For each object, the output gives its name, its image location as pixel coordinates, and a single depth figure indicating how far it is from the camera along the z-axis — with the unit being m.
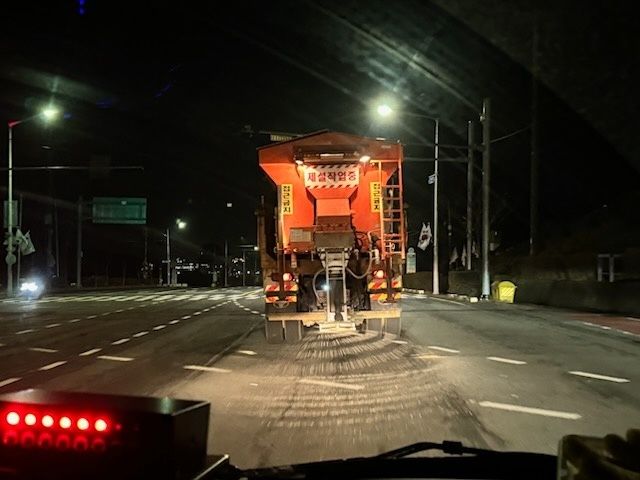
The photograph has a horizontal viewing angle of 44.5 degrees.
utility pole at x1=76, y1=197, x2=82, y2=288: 58.78
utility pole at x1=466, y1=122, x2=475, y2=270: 38.75
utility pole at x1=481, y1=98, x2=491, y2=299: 34.66
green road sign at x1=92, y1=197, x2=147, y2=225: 51.25
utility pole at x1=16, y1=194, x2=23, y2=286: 49.86
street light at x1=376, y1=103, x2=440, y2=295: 41.94
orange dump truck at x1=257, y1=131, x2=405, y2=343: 16.16
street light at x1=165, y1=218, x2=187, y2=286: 84.38
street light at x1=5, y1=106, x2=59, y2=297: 41.16
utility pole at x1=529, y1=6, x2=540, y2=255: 35.19
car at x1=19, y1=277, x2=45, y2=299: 43.91
